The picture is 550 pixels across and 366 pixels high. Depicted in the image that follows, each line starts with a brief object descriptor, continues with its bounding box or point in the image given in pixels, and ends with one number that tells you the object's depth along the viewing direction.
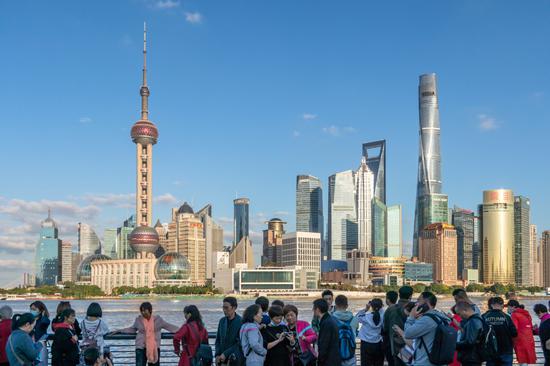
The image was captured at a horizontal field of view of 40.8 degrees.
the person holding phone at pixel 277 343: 11.69
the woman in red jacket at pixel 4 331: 13.08
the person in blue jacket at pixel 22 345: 11.05
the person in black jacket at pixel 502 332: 12.89
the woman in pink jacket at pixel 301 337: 11.91
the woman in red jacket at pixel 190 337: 12.73
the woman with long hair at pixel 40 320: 14.19
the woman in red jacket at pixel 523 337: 14.88
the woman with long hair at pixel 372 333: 14.28
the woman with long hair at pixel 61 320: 13.16
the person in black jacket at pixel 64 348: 12.48
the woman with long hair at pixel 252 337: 11.58
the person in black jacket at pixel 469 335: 11.38
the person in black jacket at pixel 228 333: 12.12
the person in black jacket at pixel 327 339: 11.64
